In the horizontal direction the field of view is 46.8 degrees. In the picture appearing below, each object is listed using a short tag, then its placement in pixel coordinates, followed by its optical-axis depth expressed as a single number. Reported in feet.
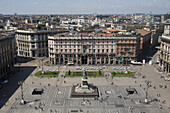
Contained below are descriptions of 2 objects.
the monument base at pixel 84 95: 261.85
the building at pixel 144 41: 494.18
